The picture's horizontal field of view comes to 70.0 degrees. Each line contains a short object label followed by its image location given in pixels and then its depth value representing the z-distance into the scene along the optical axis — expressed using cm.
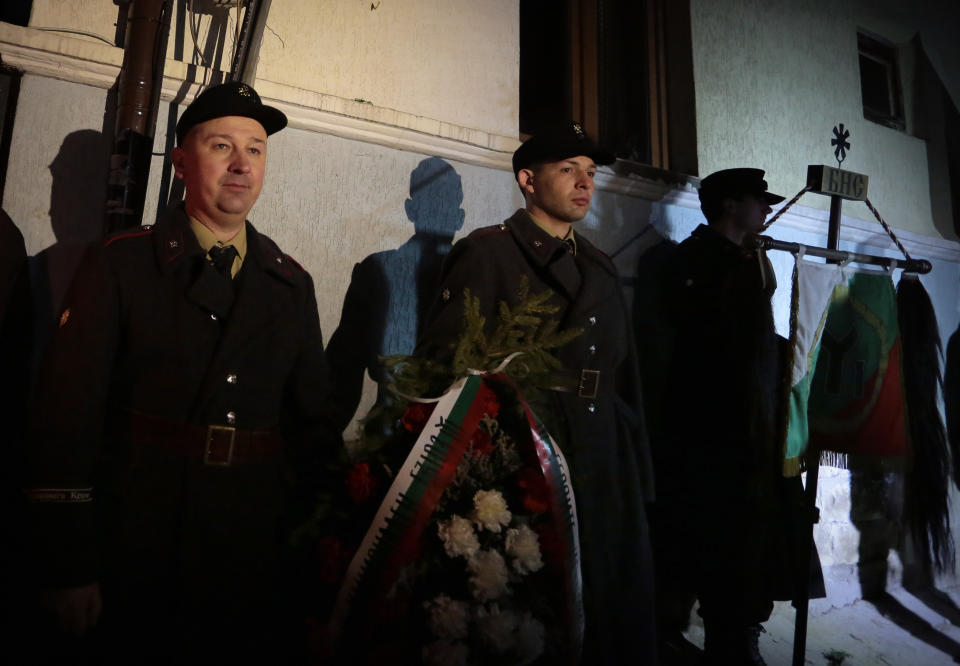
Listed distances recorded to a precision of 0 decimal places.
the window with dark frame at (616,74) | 421
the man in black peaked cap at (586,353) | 250
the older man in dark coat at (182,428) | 176
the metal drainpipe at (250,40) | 264
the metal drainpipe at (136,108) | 242
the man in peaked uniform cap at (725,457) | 320
